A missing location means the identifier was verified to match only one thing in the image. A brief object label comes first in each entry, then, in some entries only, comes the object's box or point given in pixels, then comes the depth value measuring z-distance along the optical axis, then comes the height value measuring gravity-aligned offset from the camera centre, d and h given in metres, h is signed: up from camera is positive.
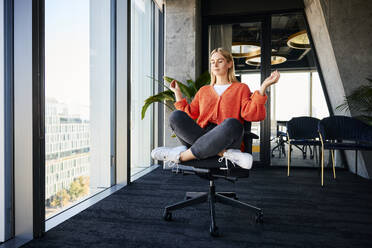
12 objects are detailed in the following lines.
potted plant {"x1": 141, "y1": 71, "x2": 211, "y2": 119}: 2.93 +0.42
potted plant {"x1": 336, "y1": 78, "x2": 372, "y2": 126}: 2.71 +0.26
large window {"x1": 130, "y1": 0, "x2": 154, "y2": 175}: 2.92 +0.60
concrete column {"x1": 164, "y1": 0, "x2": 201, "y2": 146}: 3.30 +1.17
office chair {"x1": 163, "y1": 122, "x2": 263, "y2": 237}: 1.35 -0.32
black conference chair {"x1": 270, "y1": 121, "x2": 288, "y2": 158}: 3.62 -0.26
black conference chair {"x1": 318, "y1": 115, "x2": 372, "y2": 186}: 2.66 -0.11
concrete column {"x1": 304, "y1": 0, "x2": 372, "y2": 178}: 2.93 +1.05
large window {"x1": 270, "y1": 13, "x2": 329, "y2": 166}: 3.58 +0.63
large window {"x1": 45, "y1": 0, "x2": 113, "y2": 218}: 1.62 +0.19
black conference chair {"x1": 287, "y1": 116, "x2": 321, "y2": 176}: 3.09 -0.09
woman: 1.26 +0.05
